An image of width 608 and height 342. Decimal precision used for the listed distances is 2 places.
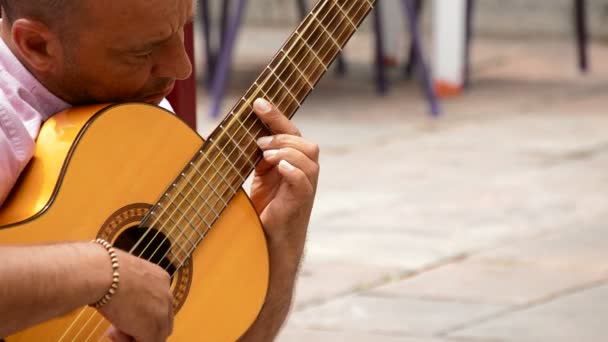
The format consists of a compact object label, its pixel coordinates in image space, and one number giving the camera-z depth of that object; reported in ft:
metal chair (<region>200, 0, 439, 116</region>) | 37.87
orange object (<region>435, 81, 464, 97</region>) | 42.05
